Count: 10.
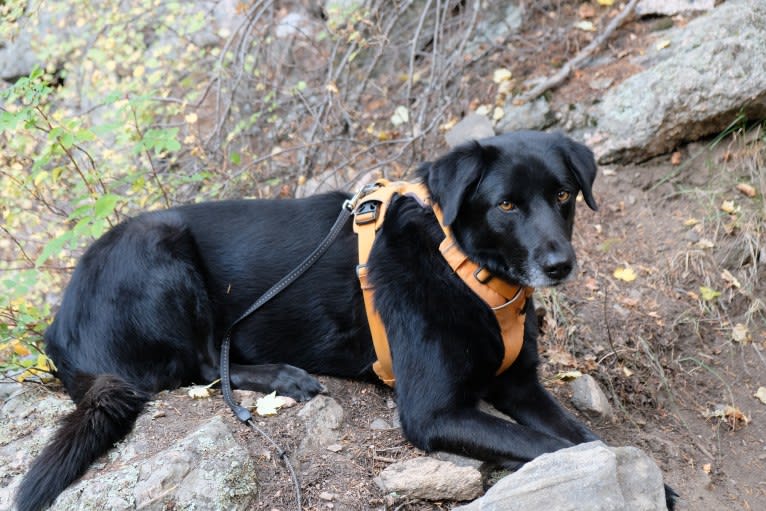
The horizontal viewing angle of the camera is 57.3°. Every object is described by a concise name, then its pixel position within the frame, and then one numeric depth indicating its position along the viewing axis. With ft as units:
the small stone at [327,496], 8.29
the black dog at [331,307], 8.98
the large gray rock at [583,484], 6.73
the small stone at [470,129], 17.33
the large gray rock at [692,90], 15.66
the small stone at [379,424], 9.95
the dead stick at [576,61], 17.93
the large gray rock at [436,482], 8.34
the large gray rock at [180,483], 7.76
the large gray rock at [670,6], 17.75
